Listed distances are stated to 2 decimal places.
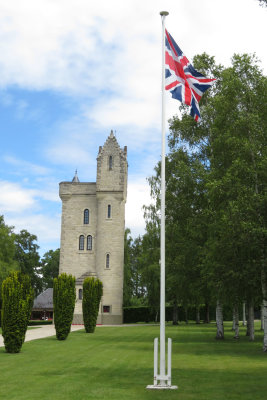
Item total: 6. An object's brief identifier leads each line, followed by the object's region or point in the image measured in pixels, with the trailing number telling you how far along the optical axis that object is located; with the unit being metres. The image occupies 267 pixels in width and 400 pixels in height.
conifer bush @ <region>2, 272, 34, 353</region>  20.38
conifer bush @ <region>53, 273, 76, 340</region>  29.84
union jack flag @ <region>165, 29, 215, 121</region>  14.46
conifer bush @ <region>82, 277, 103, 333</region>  38.34
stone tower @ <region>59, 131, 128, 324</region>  58.88
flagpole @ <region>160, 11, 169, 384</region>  12.51
